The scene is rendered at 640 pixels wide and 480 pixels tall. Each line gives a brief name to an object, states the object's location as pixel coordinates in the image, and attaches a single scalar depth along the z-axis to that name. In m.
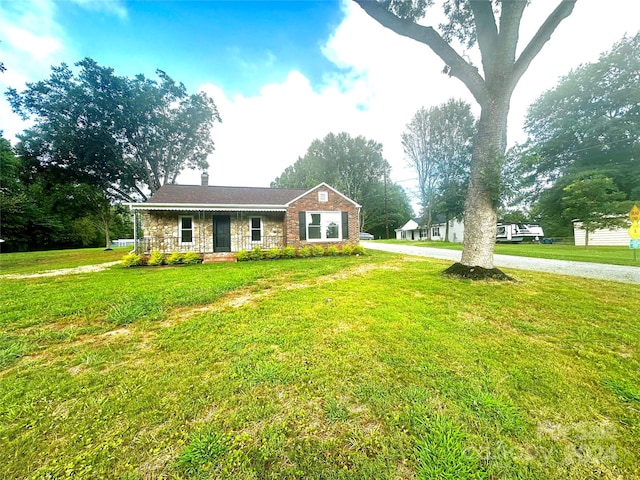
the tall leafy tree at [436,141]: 23.78
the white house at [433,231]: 29.50
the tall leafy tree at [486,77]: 5.55
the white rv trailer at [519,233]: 25.67
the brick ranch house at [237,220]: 11.32
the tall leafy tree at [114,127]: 15.90
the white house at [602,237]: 16.53
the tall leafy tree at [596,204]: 14.17
